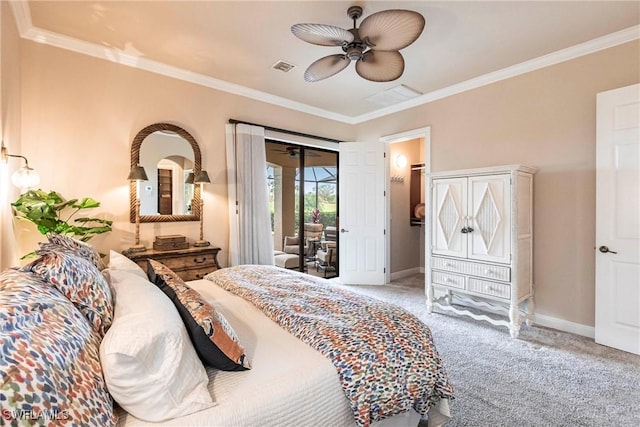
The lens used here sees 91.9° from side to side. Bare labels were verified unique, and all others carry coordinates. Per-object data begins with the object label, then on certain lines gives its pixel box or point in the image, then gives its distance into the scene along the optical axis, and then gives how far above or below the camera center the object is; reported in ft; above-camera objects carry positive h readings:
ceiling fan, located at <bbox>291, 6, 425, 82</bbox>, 6.72 +4.04
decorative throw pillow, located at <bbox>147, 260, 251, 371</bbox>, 3.83 -1.60
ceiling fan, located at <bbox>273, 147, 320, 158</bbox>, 15.75 +2.99
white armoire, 10.02 -1.09
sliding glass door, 15.67 +0.23
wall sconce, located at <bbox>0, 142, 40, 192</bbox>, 7.47 +0.83
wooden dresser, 9.94 -1.68
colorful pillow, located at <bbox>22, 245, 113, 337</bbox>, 3.79 -0.93
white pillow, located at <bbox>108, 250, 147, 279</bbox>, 6.08 -1.12
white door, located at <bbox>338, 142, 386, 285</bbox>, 16.20 -0.23
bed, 2.90 -2.07
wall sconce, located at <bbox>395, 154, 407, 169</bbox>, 18.51 +2.90
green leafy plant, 7.95 -0.03
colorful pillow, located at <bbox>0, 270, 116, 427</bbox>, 2.27 -1.26
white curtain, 12.80 +0.54
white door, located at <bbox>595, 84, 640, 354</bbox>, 8.68 -0.35
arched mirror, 10.98 +1.43
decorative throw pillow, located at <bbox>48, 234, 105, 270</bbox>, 5.44 -0.66
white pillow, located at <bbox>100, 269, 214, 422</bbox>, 3.02 -1.61
